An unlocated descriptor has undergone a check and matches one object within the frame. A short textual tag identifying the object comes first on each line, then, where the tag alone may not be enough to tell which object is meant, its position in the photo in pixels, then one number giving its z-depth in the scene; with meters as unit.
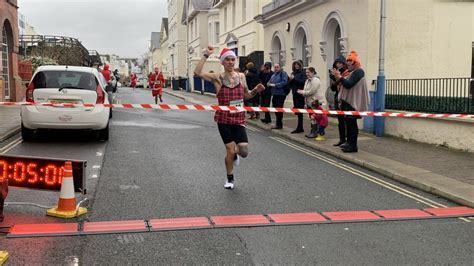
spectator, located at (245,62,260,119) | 16.10
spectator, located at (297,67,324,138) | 12.44
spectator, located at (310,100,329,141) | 12.62
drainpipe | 13.43
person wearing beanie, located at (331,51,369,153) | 10.33
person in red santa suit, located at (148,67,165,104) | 23.33
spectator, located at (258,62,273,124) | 15.96
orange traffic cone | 5.82
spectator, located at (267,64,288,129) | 14.23
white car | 10.86
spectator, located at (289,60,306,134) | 13.42
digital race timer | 6.07
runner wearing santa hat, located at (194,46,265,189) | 7.25
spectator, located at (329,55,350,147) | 10.88
